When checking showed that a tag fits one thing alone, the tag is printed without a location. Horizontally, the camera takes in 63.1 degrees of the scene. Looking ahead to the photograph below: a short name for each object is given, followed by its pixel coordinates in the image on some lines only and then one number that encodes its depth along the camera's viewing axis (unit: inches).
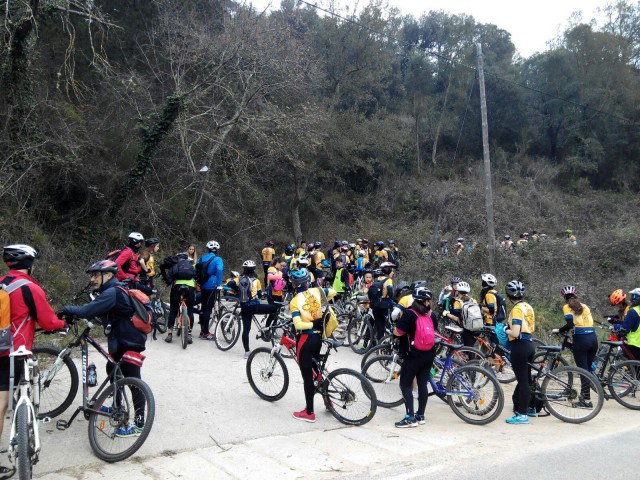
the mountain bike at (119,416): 209.5
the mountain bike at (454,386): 285.1
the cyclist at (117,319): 222.2
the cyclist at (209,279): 428.1
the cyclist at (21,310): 185.0
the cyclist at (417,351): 272.7
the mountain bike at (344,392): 269.7
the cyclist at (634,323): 356.2
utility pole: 680.4
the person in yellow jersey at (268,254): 741.9
